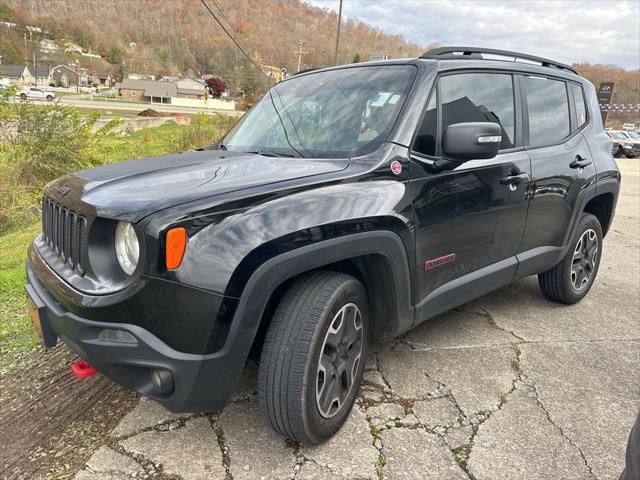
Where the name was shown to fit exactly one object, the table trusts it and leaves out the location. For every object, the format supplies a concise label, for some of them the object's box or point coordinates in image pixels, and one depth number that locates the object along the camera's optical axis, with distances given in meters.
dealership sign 34.59
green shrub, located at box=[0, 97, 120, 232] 7.27
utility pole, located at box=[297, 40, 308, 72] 33.97
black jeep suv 1.76
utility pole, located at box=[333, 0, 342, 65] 20.80
